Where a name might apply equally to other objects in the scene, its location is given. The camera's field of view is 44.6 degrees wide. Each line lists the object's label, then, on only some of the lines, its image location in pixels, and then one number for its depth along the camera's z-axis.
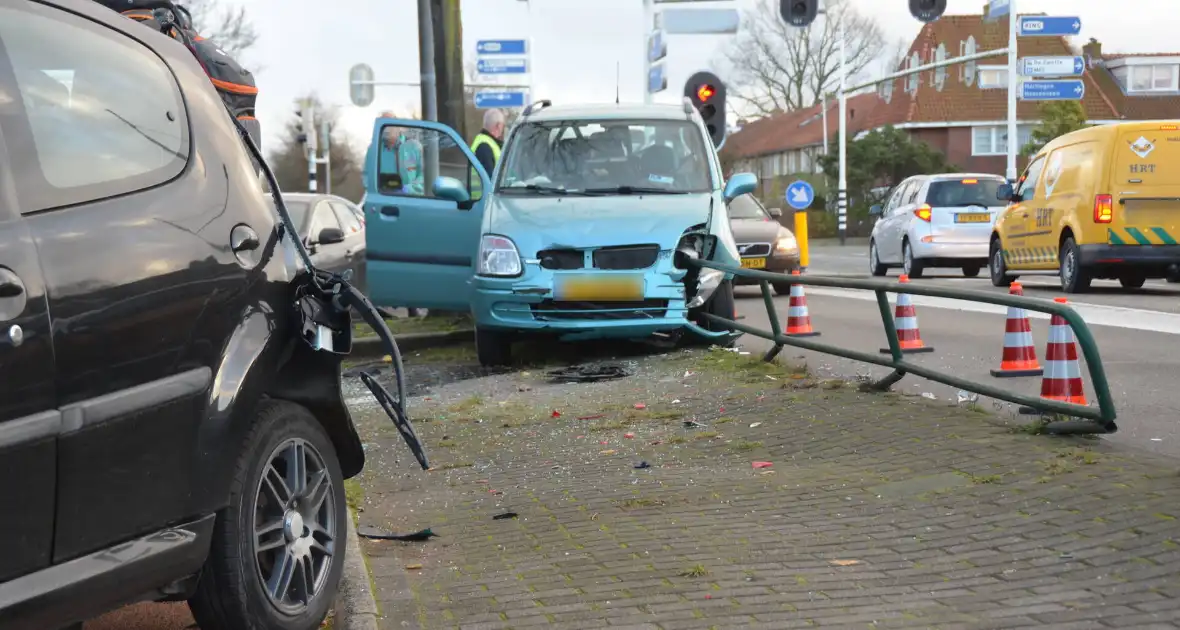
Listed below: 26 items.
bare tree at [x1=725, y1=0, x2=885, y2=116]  73.75
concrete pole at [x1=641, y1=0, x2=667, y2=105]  28.87
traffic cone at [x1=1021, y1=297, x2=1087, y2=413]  6.97
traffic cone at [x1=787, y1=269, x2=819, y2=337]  11.42
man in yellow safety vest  12.50
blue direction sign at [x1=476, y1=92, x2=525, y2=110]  42.00
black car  3.08
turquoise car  10.41
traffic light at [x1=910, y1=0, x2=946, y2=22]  29.69
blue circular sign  29.69
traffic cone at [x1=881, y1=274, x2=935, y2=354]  9.57
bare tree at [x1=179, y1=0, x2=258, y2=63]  40.59
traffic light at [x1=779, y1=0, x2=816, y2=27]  27.59
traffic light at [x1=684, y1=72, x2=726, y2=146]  19.30
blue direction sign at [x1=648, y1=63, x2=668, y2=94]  27.14
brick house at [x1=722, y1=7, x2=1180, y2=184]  65.88
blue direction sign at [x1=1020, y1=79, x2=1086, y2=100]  36.47
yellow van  15.59
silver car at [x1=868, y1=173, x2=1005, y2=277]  22.22
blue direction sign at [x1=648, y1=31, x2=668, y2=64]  26.61
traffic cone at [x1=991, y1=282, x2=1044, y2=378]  8.52
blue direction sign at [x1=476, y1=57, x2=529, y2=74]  38.75
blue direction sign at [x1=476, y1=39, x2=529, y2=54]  38.59
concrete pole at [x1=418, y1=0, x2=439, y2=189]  16.08
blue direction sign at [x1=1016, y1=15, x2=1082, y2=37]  33.34
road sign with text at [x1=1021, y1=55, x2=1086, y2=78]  35.22
